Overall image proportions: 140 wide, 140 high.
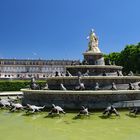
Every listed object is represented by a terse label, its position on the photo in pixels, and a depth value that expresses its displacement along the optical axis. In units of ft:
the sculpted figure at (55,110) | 29.43
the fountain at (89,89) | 32.51
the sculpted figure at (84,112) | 28.88
